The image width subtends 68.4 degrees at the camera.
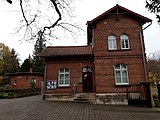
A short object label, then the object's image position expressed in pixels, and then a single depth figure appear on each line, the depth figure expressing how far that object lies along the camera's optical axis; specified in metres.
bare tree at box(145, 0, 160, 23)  7.10
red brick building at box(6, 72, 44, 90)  22.18
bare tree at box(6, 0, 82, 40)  5.70
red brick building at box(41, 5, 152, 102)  11.01
